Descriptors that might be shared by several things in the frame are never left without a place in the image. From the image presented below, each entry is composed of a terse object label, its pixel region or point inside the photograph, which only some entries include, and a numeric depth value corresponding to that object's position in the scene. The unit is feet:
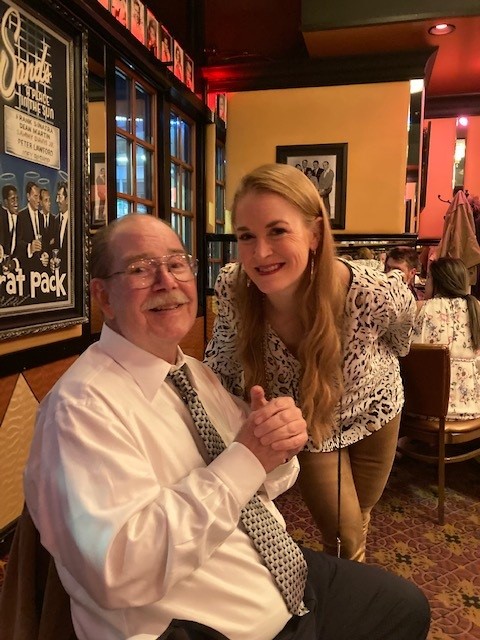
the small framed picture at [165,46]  12.66
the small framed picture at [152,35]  11.84
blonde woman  4.81
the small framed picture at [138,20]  11.00
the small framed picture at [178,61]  13.57
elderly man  2.93
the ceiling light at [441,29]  13.26
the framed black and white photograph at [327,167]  15.60
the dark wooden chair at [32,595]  3.33
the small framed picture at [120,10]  10.18
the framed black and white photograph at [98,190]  9.69
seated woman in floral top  10.07
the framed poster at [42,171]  7.27
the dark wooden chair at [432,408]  8.67
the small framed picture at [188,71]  14.34
